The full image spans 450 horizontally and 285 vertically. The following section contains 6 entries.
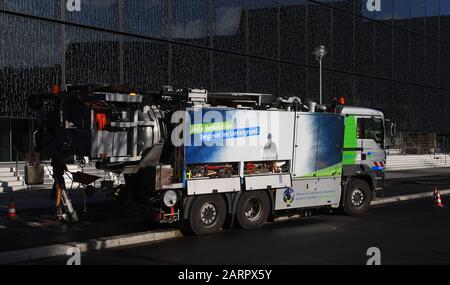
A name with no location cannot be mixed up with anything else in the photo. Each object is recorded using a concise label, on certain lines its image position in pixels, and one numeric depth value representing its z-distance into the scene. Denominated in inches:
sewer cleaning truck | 427.8
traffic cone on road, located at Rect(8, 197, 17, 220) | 496.7
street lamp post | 850.2
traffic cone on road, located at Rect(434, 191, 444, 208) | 644.7
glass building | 786.2
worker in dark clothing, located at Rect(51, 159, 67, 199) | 472.1
